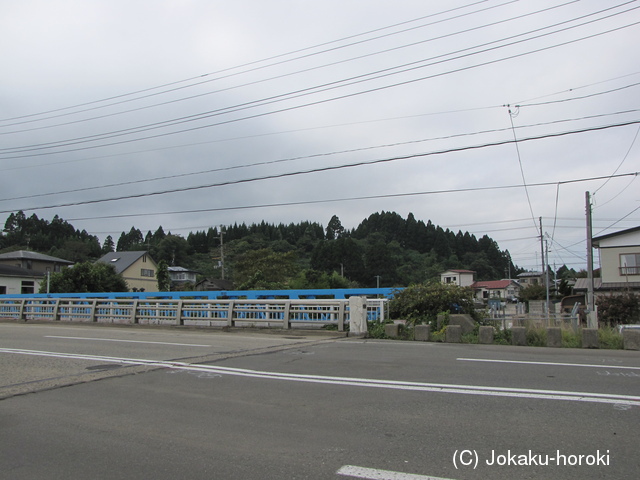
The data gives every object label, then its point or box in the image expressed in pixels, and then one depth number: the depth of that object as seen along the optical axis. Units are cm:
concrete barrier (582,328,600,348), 1270
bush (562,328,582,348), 1300
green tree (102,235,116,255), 13680
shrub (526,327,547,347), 1338
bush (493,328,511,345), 1376
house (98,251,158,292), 7056
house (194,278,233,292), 7000
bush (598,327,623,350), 1262
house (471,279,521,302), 11200
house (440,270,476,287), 9985
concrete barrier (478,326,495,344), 1377
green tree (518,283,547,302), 5966
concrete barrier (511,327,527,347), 1350
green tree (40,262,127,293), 4209
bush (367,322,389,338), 1574
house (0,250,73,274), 6153
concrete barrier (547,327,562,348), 1305
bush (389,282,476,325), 1777
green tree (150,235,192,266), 11864
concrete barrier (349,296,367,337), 1605
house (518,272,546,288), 13070
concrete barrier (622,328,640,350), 1216
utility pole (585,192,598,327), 2664
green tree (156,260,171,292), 6694
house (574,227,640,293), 4041
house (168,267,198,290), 10409
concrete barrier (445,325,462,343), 1412
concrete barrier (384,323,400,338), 1543
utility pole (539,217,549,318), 4425
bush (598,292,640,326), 2544
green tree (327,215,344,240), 15212
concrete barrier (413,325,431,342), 1481
